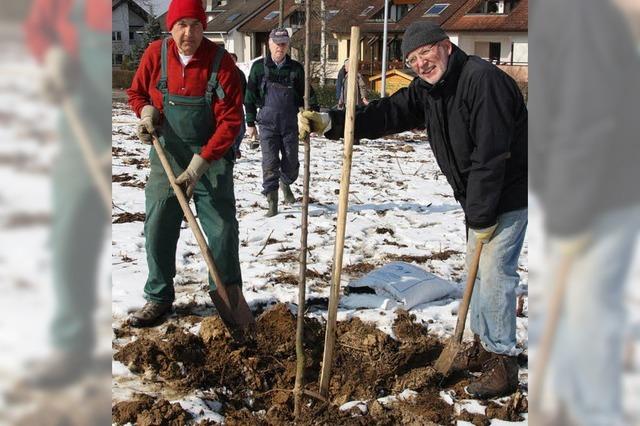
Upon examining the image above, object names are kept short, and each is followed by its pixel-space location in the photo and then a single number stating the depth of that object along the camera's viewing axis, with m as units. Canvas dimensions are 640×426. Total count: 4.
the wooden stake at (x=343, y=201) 2.75
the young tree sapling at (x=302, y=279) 2.93
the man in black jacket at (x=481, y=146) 3.02
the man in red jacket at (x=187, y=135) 3.68
